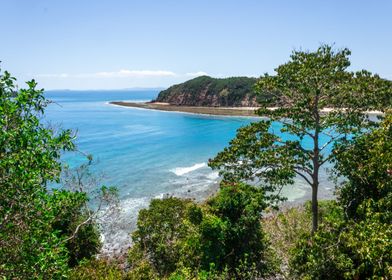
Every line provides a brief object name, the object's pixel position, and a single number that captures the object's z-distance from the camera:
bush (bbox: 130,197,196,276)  21.86
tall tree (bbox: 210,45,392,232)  17.78
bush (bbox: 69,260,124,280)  12.97
